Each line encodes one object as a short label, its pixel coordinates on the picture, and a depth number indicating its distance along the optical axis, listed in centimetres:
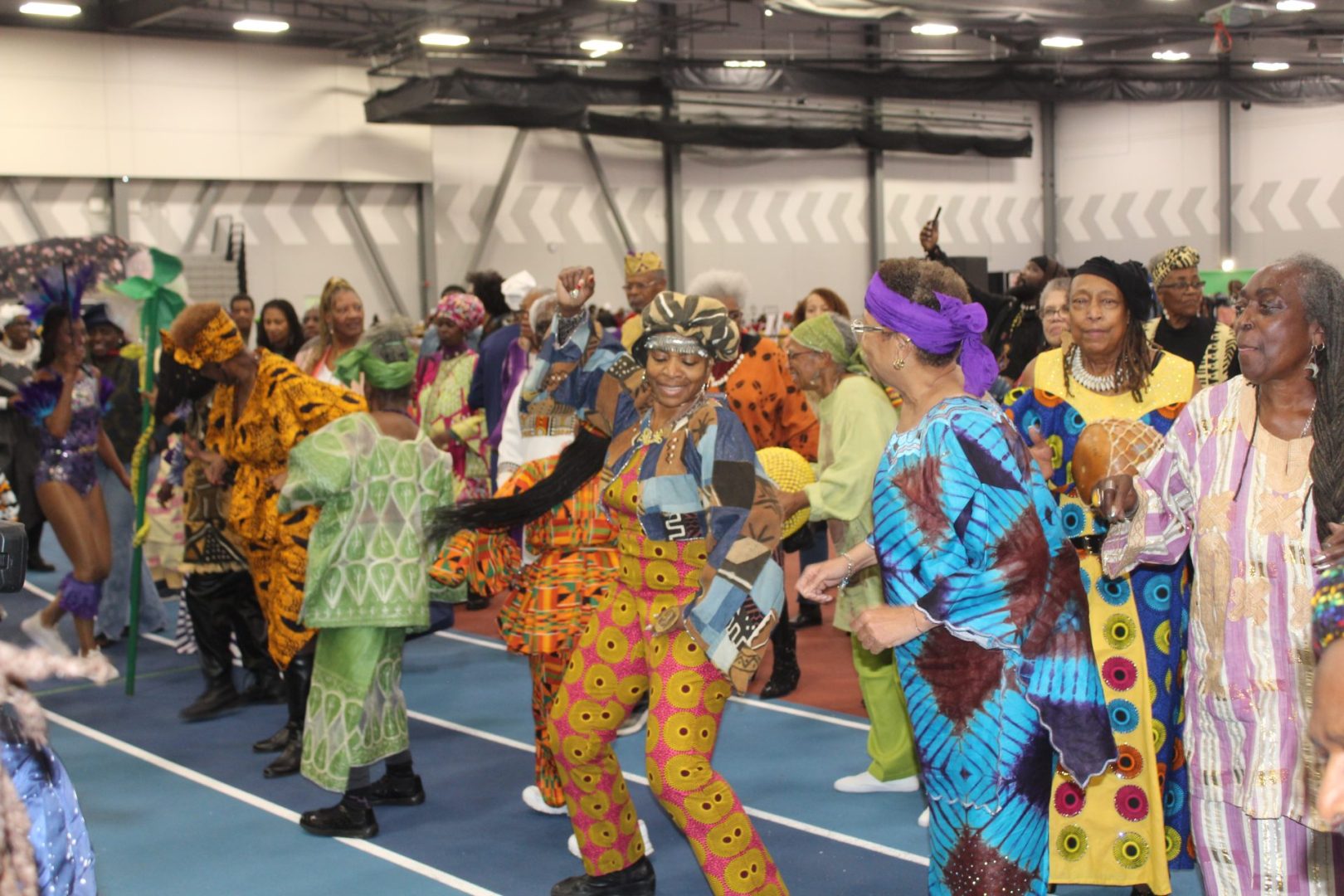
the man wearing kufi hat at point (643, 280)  747
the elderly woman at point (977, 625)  325
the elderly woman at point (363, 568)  530
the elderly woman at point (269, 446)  586
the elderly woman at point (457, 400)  913
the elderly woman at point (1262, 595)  309
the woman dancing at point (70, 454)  760
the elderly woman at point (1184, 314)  584
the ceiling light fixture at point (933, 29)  2052
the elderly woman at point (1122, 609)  427
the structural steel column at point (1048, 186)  2803
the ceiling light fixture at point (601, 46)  2070
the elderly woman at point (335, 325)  765
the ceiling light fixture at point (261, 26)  1894
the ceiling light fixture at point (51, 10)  1756
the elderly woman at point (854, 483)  515
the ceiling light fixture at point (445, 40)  1992
